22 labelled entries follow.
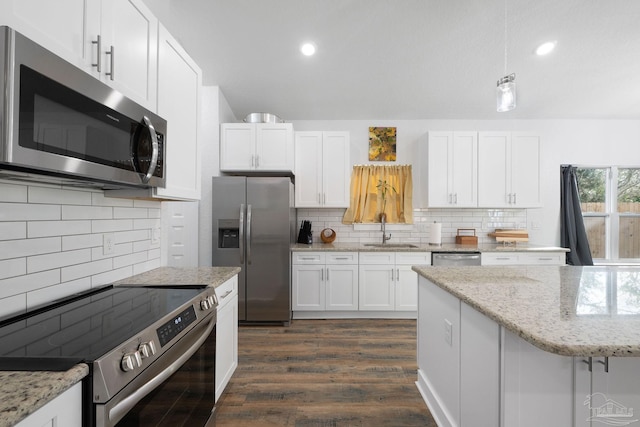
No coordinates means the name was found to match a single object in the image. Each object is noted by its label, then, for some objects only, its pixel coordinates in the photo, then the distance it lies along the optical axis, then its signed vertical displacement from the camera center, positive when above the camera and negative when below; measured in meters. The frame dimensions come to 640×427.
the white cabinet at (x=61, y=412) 0.65 -0.47
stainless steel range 0.80 -0.42
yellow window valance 4.25 +0.32
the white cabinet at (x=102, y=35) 0.95 +0.69
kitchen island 0.95 -0.52
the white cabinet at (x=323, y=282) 3.58 -0.81
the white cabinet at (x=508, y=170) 3.87 +0.62
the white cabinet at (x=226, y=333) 1.83 -0.80
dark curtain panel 4.11 -0.07
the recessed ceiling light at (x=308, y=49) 3.02 +1.72
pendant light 1.96 +0.83
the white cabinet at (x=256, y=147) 3.65 +0.84
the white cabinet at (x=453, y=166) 3.88 +0.66
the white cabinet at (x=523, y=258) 3.59 -0.49
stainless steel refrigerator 3.38 -0.35
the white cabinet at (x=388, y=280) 3.60 -0.78
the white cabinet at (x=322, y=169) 3.90 +0.61
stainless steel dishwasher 3.57 -0.50
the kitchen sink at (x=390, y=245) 3.94 -0.40
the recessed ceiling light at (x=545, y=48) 3.00 +1.75
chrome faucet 4.11 -0.24
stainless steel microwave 0.80 +0.30
